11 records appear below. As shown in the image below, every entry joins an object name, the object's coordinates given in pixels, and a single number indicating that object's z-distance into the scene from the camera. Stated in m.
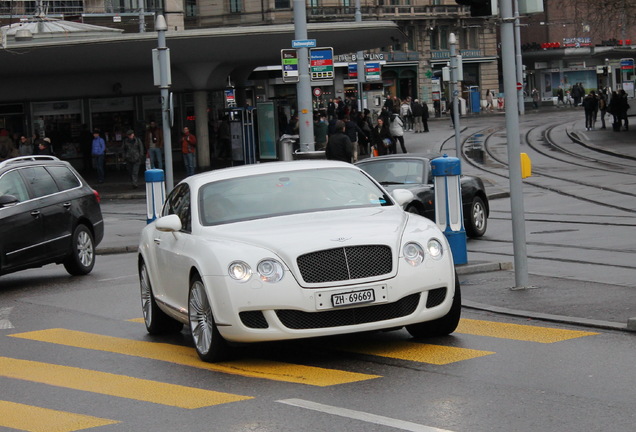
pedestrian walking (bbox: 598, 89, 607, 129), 55.29
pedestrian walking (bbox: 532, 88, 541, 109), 87.23
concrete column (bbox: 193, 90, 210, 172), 42.66
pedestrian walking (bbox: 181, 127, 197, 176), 36.44
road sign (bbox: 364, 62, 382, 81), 46.62
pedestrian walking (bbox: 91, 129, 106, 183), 38.19
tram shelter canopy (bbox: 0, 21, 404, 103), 37.31
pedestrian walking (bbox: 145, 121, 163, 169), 37.16
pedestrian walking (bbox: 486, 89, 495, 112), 88.19
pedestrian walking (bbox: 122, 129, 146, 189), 36.69
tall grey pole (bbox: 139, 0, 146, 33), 51.54
